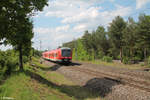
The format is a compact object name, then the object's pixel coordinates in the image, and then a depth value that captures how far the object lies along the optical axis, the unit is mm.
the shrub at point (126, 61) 29625
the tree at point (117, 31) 36438
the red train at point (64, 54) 25266
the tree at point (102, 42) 57562
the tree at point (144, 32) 28755
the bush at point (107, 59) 35412
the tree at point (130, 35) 32031
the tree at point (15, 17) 8078
